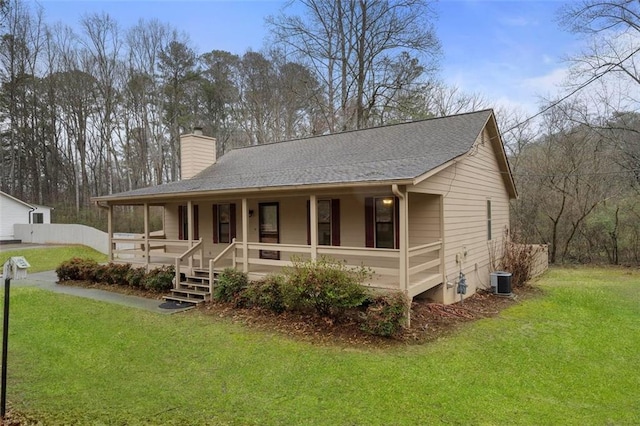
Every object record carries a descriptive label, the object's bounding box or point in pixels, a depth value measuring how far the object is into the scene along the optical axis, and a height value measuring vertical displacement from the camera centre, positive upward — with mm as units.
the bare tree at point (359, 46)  20250 +9579
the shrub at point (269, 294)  7797 -1722
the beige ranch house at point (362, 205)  7965 +238
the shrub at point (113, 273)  11539 -1769
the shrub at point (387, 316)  6324 -1805
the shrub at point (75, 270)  12359 -1749
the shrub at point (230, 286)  8820 -1698
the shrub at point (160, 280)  10367 -1805
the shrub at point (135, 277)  10946 -1798
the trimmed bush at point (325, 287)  6766 -1394
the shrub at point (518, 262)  11281 -1620
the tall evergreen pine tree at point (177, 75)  27078 +10518
